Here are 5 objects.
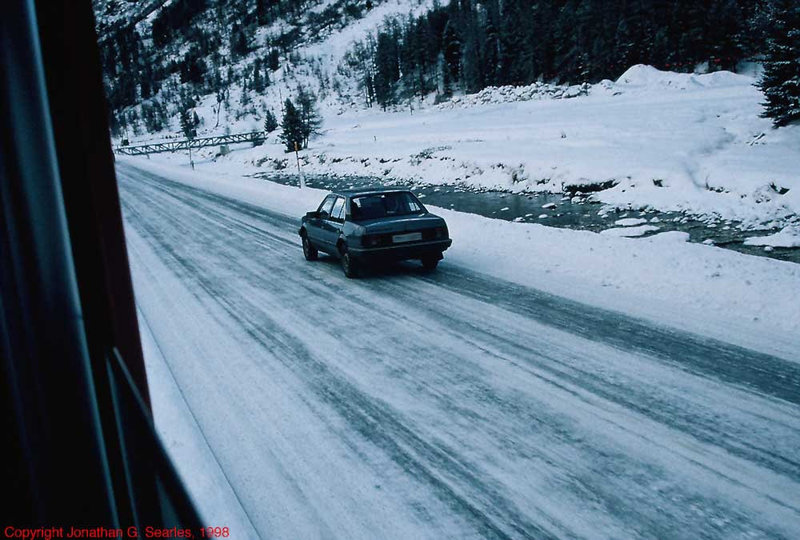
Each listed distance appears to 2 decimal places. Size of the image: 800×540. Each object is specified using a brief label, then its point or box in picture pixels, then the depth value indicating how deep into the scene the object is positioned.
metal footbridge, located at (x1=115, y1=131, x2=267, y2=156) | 71.12
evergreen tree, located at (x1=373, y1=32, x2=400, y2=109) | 94.38
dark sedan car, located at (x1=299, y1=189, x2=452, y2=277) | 8.72
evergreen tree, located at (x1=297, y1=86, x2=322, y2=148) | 54.19
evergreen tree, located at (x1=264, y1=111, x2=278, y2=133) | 72.56
